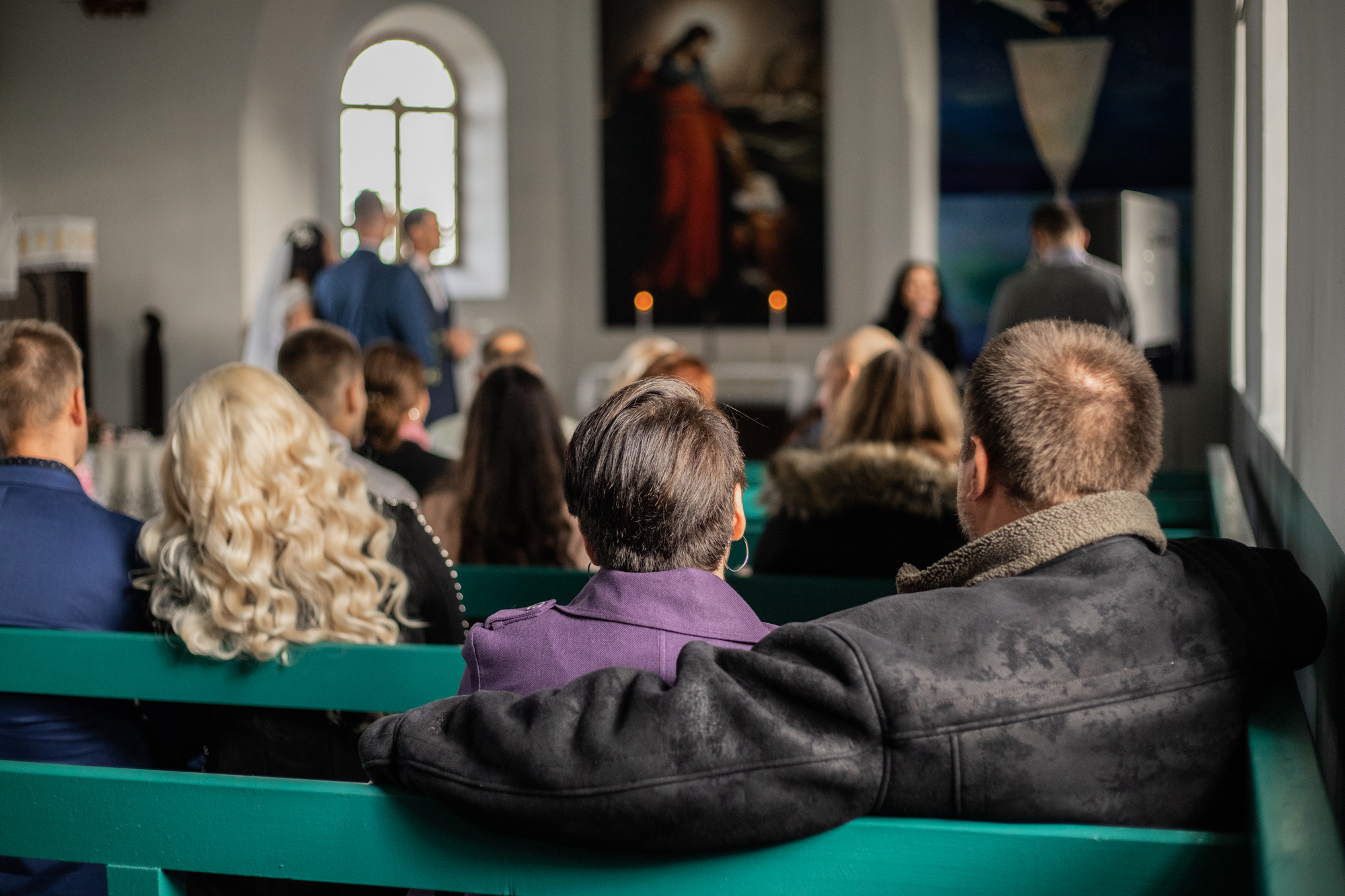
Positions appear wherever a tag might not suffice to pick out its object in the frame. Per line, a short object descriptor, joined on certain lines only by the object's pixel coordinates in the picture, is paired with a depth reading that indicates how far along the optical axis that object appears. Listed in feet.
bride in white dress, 26.22
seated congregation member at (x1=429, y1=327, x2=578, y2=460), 18.69
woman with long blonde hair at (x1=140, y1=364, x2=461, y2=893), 7.30
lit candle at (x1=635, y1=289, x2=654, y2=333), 36.78
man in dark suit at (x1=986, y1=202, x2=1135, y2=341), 18.67
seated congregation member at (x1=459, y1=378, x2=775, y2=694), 4.83
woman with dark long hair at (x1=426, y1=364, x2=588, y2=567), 10.93
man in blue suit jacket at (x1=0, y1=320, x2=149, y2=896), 7.52
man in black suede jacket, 3.85
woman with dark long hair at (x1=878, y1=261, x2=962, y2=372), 23.65
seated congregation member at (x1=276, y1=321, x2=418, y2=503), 11.48
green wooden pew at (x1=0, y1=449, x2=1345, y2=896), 3.85
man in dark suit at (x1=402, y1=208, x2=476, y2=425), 25.80
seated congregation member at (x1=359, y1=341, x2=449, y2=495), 13.16
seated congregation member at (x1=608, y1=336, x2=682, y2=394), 15.66
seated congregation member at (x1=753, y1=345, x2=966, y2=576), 9.70
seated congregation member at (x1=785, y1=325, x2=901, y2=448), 15.03
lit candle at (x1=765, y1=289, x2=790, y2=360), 36.19
